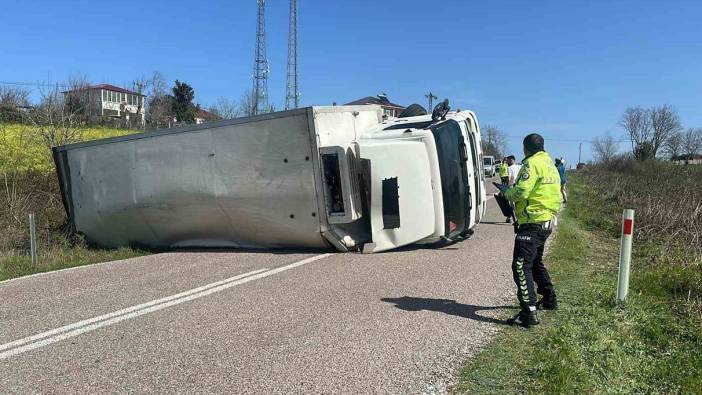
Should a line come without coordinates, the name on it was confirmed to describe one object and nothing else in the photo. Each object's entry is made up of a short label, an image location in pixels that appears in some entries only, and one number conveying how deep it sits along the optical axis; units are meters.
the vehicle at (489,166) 42.66
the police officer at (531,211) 4.55
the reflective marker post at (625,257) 5.05
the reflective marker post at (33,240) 8.16
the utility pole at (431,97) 49.16
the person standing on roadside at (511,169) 12.43
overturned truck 7.66
